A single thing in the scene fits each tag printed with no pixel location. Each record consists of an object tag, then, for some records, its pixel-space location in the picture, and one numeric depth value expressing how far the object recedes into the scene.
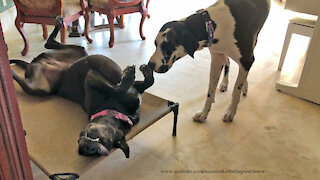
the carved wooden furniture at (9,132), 0.66
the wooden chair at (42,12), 2.63
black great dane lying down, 1.20
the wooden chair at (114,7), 2.93
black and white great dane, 1.52
